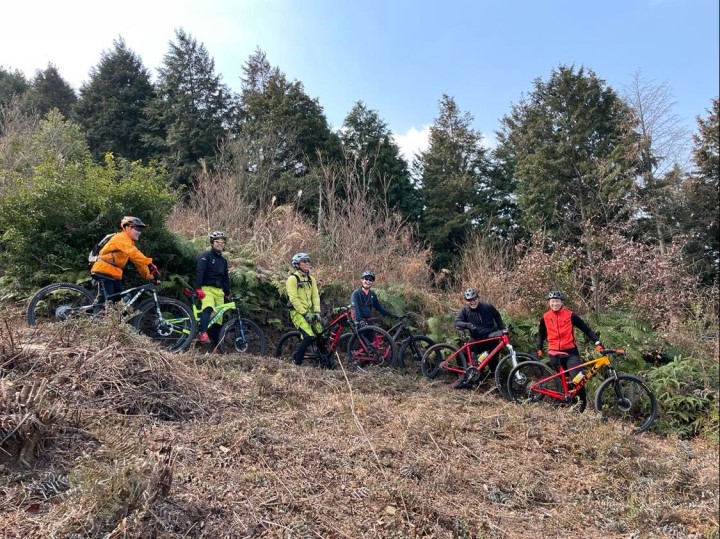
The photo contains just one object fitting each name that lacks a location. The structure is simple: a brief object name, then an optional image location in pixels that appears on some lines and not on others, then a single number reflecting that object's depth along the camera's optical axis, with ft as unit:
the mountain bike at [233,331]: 23.82
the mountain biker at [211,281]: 23.30
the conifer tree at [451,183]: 86.17
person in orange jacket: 21.33
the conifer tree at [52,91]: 94.68
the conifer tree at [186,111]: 75.97
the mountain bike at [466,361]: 24.44
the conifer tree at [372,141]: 73.51
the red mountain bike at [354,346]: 25.21
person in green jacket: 23.95
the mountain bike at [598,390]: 20.99
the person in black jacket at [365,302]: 26.76
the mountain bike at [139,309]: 21.43
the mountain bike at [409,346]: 27.02
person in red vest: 22.76
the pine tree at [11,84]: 94.68
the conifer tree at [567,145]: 63.22
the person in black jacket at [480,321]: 26.16
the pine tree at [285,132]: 62.49
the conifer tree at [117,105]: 84.69
